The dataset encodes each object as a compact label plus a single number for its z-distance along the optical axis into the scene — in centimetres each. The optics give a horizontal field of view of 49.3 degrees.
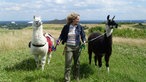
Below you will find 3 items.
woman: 459
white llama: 508
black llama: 531
